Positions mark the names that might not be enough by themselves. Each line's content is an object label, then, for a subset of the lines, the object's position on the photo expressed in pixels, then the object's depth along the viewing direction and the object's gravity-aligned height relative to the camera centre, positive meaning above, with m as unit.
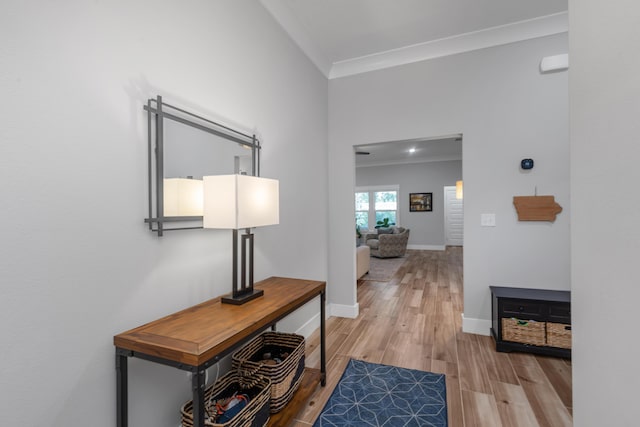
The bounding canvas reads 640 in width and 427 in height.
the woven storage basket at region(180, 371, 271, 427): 1.35 -0.96
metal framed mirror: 1.40 +0.29
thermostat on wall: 2.79 +0.45
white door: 9.20 -0.20
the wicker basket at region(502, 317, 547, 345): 2.53 -1.03
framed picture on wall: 9.24 +0.31
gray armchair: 7.60 -0.84
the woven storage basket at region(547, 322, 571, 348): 2.46 -1.03
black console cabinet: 2.49 -0.85
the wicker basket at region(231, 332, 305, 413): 1.68 -0.92
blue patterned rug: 1.78 -1.24
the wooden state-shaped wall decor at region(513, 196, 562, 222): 2.75 +0.03
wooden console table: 1.06 -0.49
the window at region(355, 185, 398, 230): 9.72 +0.24
